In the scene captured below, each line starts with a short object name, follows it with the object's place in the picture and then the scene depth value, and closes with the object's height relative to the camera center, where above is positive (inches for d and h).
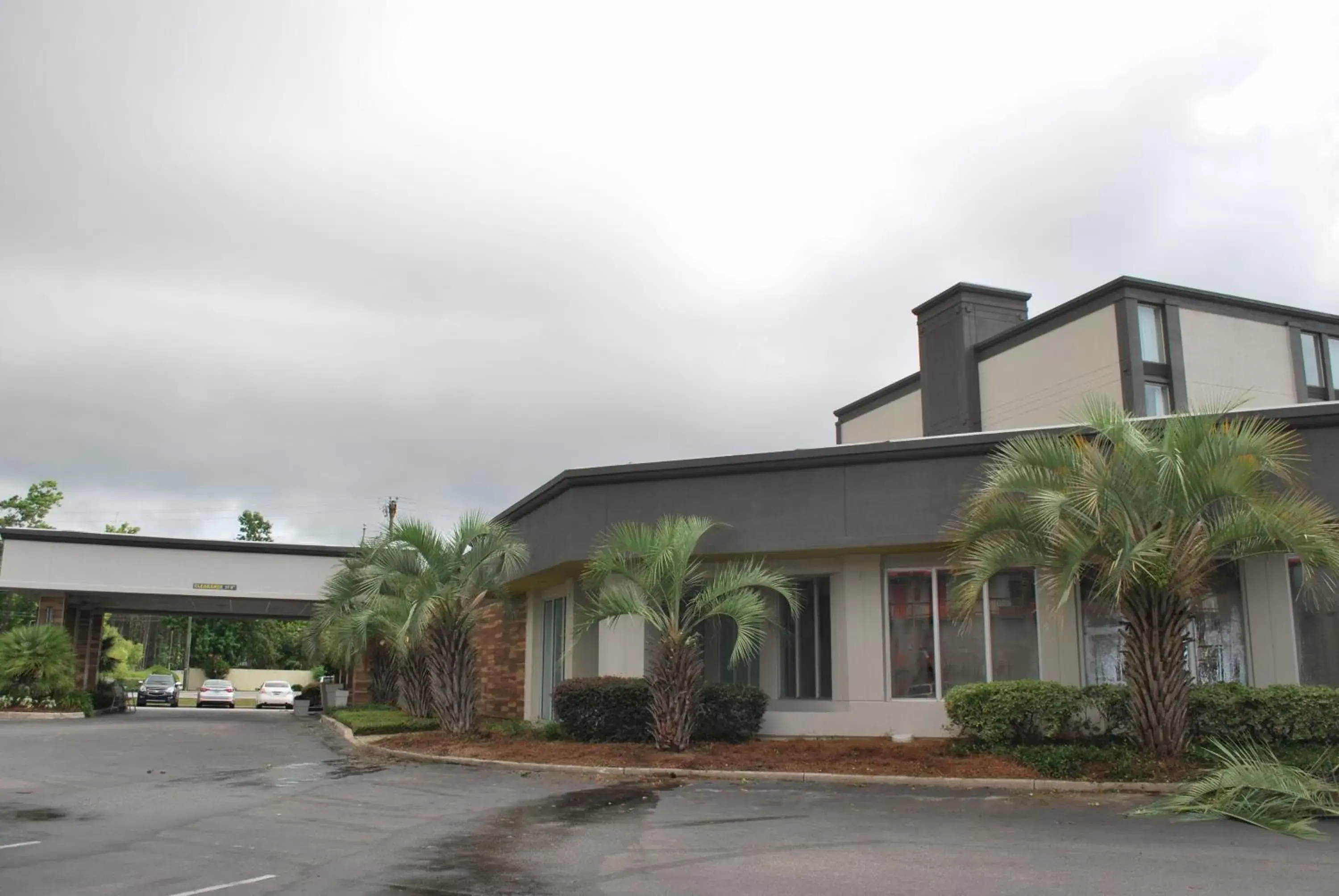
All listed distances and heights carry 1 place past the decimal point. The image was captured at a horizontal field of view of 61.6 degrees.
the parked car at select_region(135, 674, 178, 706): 1819.6 -58.1
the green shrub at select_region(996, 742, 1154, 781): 511.5 -52.8
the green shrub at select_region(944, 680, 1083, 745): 573.0 -32.3
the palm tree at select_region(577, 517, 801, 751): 642.2 +26.7
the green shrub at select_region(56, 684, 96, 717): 1244.5 -51.6
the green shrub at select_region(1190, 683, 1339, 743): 538.3 -33.0
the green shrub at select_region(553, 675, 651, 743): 678.5 -35.4
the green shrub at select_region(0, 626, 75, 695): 1211.9 -2.5
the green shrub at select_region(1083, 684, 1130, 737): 571.8 -29.4
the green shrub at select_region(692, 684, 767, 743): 669.9 -37.9
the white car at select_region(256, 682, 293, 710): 1941.4 -70.4
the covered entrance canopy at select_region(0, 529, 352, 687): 1392.7 +103.4
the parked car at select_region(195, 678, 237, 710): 1817.2 -62.5
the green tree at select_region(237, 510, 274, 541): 3526.1 +398.4
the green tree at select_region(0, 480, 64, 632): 2171.5 +287.3
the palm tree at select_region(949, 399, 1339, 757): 506.6 +56.3
